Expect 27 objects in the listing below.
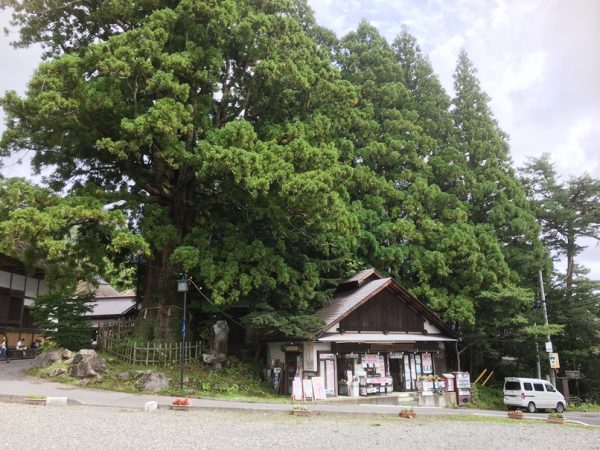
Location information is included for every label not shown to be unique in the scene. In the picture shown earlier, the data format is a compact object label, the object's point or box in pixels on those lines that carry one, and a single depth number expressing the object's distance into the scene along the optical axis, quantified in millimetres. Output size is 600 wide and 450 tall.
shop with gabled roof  18156
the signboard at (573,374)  25445
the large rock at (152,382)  14477
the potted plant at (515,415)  15383
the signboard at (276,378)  18141
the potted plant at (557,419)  14820
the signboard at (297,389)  15414
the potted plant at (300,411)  12086
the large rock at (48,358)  15938
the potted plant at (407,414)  12984
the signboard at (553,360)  21719
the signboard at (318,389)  15953
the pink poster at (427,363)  22328
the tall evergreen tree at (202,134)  15203
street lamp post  15164
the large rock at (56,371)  15116
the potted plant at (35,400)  11047
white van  21438
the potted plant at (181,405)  11508
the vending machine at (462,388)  20703
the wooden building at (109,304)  33188
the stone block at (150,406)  11258
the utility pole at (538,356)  23797
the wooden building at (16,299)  23547
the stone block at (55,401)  11125
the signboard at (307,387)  15797
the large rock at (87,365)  14828
